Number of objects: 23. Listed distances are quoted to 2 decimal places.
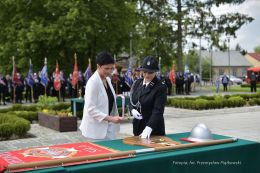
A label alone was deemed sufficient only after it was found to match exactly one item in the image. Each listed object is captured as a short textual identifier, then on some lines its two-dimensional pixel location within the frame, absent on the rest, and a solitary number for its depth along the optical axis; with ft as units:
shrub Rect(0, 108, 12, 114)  53.47
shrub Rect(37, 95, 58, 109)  52.40
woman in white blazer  15.16
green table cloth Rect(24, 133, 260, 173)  11.95
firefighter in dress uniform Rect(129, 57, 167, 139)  15.48
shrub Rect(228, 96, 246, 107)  65.92
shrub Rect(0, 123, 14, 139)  36.22
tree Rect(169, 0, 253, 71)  122.11
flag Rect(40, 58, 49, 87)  73.56
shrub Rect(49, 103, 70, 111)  53.65
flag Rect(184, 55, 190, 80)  98.24
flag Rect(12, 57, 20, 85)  78.95
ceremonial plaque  14.08
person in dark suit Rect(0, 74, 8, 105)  81.40
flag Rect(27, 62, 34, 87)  79.12
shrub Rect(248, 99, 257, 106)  70.03
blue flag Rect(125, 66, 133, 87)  73.72
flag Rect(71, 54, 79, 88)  75.56
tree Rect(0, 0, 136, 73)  95.35
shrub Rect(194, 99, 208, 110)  62.08
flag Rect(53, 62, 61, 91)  73.89
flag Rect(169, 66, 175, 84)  90.72
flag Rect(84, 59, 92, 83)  73.90
